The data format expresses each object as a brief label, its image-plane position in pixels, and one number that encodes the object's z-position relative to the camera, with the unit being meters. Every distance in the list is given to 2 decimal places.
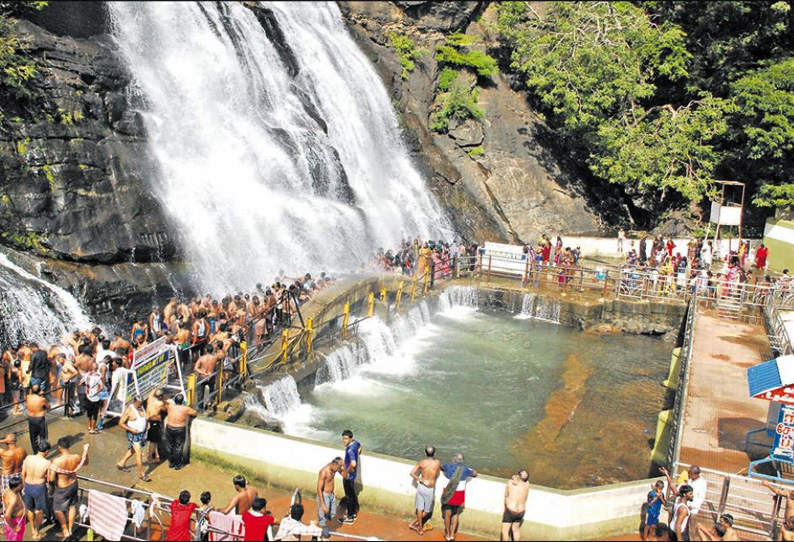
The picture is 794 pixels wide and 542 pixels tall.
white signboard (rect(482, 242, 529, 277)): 26.97
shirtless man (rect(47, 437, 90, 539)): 9.98
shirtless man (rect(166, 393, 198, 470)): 11.87
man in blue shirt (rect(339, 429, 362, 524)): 10.75
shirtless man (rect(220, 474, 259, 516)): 9.77
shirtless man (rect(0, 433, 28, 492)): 10.26
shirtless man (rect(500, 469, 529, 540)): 9.96
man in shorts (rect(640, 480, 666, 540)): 10.22
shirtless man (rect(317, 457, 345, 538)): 10.49
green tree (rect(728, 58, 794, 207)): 30.30
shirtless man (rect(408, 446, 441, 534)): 10.40
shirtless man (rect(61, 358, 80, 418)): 13.26
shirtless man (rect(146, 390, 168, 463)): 11.96
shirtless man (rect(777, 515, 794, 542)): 9.73
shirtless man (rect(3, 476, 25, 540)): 9.71
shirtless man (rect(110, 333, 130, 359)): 14.67
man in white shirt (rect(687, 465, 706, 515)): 10.39
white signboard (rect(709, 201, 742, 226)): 27.50
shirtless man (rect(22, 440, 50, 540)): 10.04
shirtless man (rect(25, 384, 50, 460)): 11.66
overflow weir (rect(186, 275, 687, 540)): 10.53
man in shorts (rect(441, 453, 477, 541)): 10.27
